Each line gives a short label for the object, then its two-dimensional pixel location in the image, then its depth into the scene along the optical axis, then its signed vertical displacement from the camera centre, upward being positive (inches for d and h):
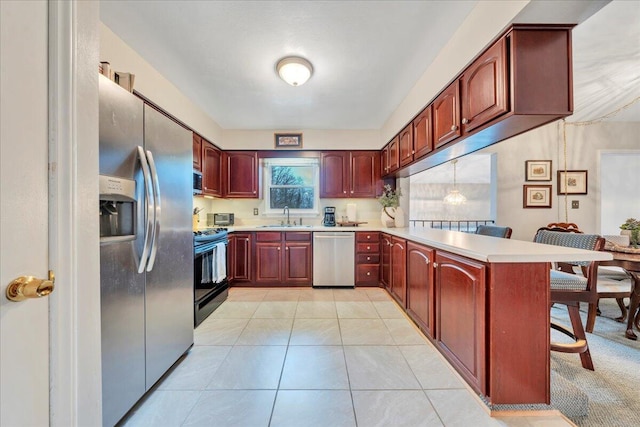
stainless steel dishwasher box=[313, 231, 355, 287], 145.8 -27.3
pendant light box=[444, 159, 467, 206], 260.2 +14.2
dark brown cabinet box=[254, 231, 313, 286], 147.9 -25.8
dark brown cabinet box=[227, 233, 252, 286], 147.2 -26.3
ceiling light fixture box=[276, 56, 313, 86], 89.4 +52.2
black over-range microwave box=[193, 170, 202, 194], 124.6 +15.3
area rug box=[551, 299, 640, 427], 57.2 -46.1
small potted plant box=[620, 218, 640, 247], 106.8 -8.3
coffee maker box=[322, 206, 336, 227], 163.5 -3.3
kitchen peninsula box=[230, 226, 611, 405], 54.6 -23.5
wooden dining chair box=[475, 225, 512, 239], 102.5 -8.3
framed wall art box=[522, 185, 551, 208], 158.7 +9.8
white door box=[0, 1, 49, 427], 24.0 +0.7
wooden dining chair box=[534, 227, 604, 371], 71.6 -23.4
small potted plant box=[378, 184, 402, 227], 150.3 +3.4
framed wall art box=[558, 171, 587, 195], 158.7 +18.6
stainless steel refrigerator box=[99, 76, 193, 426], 49.1 -7.8
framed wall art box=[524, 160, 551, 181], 159.2 +26.3
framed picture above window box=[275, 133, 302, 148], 160.7 +45.9
